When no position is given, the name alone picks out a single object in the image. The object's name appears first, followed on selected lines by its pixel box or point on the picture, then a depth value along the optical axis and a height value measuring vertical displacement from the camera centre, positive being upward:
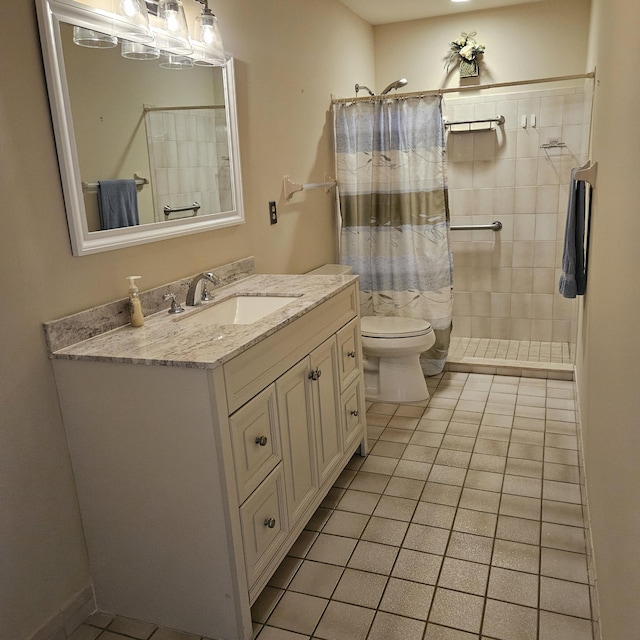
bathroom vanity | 1.62 -0.79
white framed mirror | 1.74 +0.14
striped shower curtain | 3.50 -0.23
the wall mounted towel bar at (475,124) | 4.19 +0.27
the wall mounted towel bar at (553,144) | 4.11 +0.11
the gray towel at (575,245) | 2.78 -0.39
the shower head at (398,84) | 3.57 +0.48
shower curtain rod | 3.17 +0.41
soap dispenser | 1.94 -0.39
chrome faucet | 2.22 -0.40
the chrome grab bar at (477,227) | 4.38 -0.45
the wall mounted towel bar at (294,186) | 3.13 -0.07
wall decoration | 4.13 +0.75
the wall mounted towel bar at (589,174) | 2.42 -0.06
